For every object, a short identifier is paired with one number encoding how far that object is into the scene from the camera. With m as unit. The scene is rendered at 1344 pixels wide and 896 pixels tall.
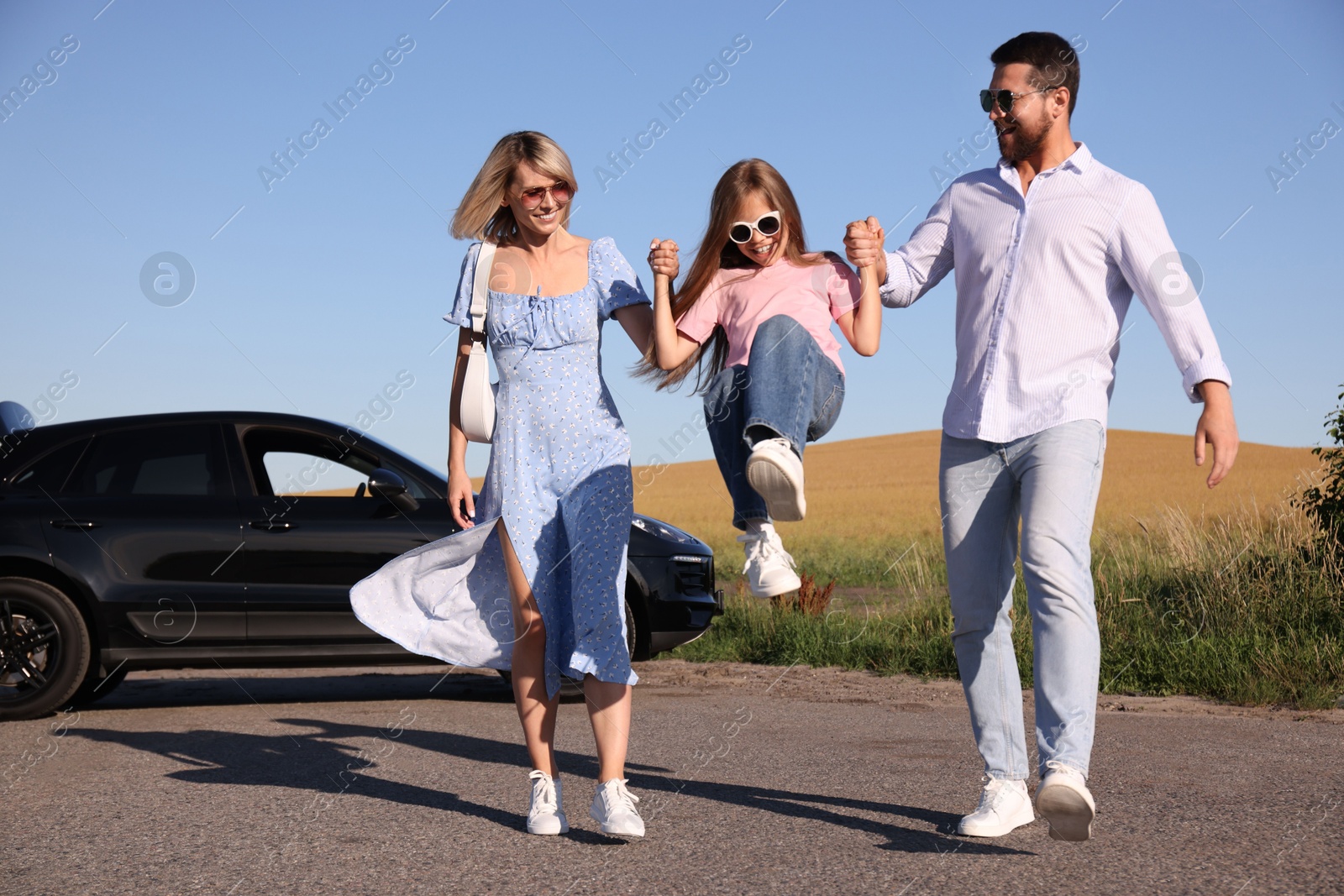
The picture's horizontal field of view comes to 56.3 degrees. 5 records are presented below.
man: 3.72
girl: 3.91
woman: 4.19
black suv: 7.49
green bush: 9.79
